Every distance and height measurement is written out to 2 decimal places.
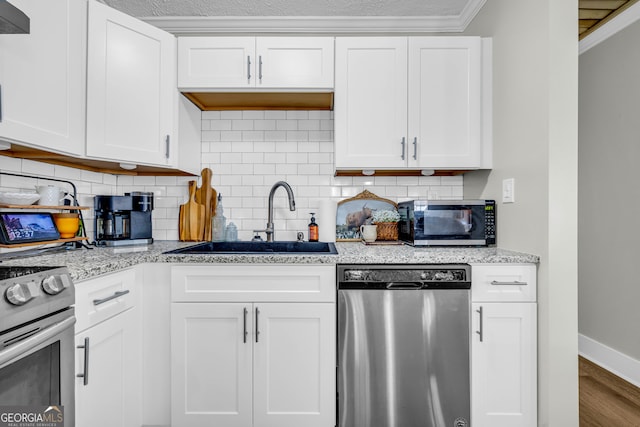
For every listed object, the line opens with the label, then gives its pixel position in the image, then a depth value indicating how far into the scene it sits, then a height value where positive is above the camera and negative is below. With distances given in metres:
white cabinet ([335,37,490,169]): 2.02 +0.67
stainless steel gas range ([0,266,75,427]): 0.90 -0.36
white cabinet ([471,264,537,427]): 1.61 -0.65
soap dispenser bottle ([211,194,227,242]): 2.31 -0.08
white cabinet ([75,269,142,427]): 1.27 -0.58
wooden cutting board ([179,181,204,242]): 2.33 -0.05
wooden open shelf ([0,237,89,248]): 1.46 -0.14
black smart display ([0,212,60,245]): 1.48 -0.07
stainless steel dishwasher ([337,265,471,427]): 1.60 -0.63
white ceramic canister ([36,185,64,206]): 1.67 +0.09
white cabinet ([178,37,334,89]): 2.03 +0.90
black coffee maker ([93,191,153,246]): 1.98 -0.04
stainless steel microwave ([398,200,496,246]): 1.96 -0.04
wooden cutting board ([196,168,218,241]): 2.35 +0.10
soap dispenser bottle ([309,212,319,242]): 2.30 -0.12
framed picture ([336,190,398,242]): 2.39 +0.02
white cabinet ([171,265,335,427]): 1.63 -0.70
